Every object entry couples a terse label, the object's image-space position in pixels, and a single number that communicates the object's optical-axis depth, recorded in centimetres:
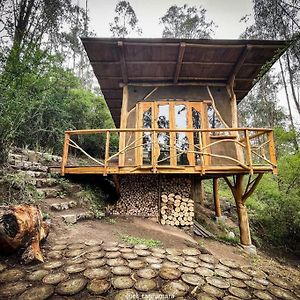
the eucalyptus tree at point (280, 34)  1040
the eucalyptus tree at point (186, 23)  2052
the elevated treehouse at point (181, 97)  534
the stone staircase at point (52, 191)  429
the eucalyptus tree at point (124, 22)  2098
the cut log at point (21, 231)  246
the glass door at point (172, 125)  618
